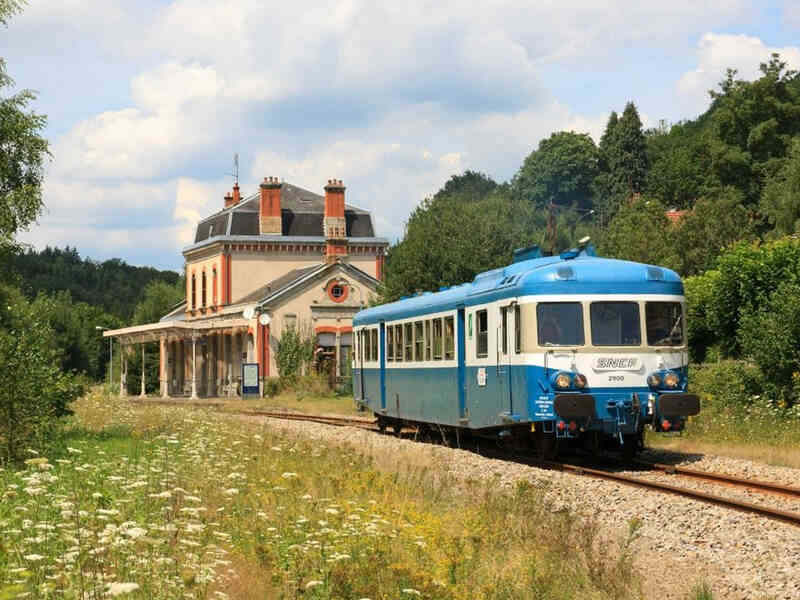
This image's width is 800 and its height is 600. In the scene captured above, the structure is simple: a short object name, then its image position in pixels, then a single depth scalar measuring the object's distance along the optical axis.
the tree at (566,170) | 120.94
